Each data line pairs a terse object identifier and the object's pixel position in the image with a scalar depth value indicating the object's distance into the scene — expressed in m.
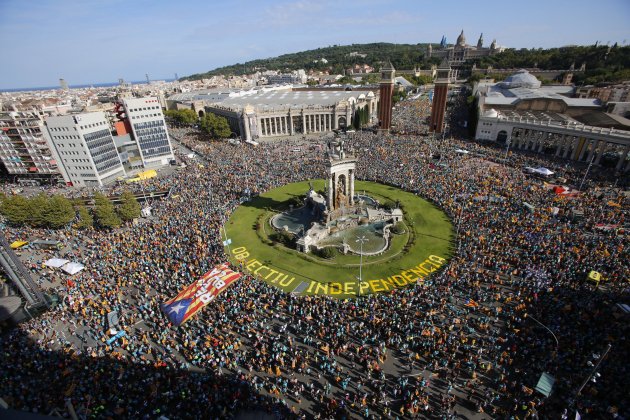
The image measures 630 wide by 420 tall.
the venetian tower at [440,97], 96.12
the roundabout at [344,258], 38.91
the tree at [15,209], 51.31
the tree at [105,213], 50.22
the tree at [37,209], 51.51
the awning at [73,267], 40.53
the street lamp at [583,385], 22.37
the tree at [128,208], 52.72
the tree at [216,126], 107.56
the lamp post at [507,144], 79.16
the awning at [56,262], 41.91
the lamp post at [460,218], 44.53
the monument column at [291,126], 114.46
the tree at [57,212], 51.75
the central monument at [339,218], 47.16
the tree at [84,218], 50.28
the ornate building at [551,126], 71.62
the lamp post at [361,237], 41.70
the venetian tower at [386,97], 103.19
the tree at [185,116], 133.21
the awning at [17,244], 47.47
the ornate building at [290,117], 110.54
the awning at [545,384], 23.47
